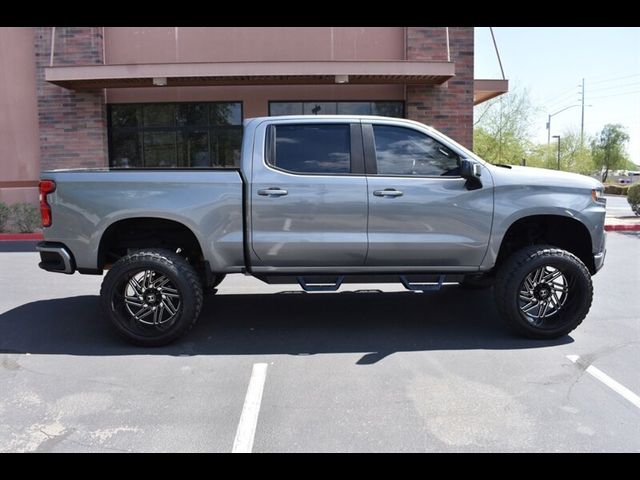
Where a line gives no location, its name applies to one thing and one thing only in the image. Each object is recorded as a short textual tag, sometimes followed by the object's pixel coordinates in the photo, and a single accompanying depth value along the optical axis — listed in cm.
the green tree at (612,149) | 7219
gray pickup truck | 505
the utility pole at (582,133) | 5182
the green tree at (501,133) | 2520
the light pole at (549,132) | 5196
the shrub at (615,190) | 4260
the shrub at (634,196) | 1678
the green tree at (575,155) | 4765
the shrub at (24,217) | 1282
